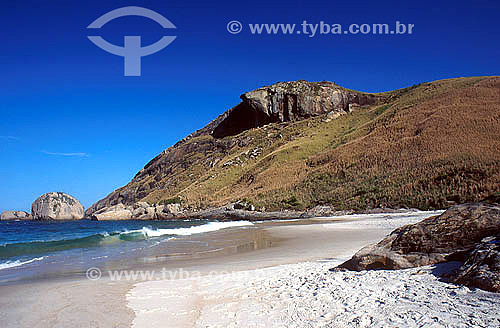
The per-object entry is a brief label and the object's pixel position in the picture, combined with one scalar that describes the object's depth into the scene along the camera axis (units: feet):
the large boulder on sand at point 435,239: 19.26
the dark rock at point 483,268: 14.62
